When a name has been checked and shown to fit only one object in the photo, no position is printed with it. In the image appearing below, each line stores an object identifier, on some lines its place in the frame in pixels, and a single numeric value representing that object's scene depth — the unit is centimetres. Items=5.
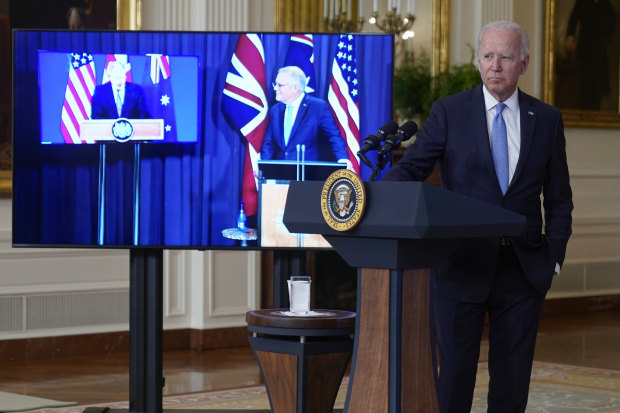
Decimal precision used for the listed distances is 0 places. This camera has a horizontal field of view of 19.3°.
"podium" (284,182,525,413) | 499
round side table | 692
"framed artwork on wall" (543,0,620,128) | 1698
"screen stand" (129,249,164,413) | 805
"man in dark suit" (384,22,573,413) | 604
